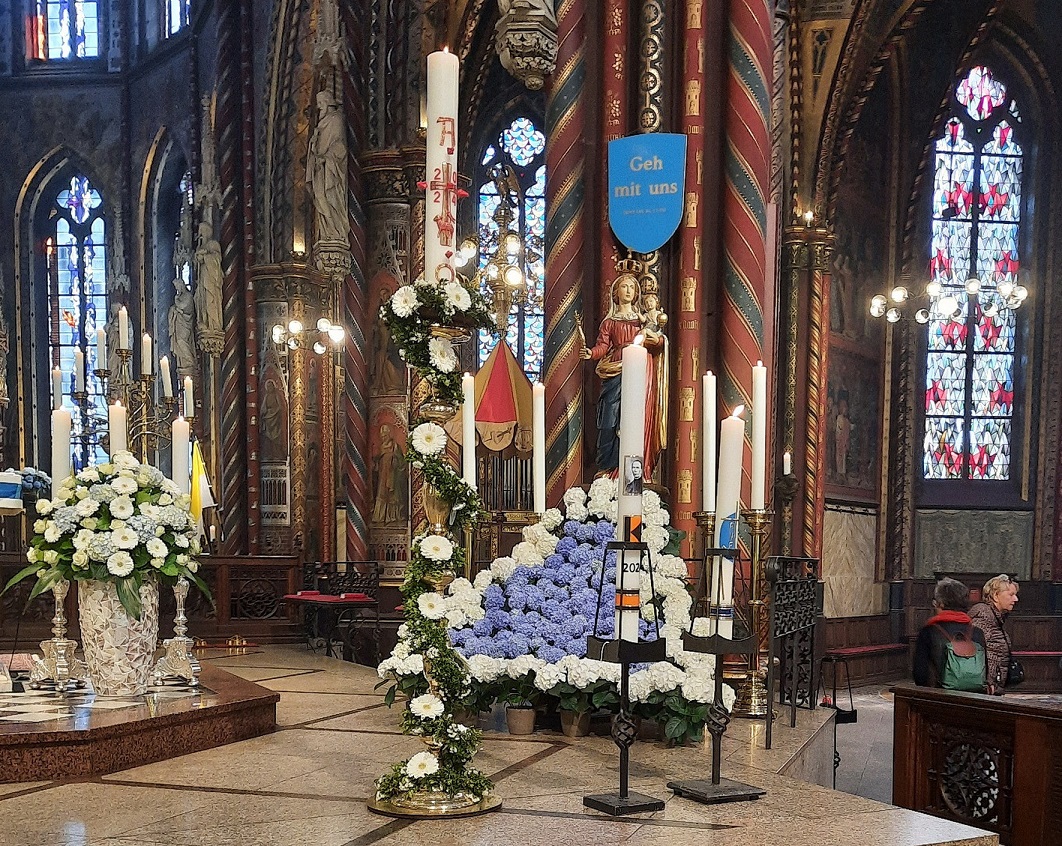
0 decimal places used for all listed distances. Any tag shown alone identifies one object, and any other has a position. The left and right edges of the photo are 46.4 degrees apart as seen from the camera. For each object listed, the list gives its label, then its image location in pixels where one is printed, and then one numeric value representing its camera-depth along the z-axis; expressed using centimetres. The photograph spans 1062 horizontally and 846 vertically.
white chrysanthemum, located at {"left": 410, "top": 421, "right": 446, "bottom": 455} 376
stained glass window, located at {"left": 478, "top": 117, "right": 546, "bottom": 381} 2048
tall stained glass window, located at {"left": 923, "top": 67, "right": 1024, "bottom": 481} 1839
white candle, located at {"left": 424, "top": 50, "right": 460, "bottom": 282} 372
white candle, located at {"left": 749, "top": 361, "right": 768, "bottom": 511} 577
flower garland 364
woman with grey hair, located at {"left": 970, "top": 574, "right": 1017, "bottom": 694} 701
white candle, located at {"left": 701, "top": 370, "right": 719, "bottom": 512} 546
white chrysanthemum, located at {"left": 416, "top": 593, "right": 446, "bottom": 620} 374
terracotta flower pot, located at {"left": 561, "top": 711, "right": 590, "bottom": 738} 544
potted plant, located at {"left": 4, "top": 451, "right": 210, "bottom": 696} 530
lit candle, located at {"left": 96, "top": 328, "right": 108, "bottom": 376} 753
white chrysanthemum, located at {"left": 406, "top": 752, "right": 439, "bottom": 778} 377
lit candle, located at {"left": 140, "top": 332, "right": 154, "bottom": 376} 711
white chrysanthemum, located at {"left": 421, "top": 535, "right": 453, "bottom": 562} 372
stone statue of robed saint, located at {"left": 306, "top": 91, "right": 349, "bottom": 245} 1461
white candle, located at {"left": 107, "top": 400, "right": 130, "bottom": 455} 571
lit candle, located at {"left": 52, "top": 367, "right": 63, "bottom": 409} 856
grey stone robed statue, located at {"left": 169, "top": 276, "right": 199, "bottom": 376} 2100
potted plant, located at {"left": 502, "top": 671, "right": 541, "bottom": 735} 546
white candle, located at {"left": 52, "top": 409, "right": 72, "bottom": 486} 561
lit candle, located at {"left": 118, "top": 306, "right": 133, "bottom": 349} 730
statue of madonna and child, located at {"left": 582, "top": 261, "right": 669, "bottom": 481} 739
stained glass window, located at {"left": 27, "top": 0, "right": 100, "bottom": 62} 2567
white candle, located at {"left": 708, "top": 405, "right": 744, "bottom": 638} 424
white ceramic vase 545
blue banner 764
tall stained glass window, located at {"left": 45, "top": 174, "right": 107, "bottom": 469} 2544
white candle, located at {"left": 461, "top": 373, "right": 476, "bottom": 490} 457
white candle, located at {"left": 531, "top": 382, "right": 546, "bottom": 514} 562
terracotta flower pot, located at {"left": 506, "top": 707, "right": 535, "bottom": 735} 550
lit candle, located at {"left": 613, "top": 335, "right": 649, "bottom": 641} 376
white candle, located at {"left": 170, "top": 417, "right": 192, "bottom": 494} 593
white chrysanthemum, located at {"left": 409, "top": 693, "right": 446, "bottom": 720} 370
